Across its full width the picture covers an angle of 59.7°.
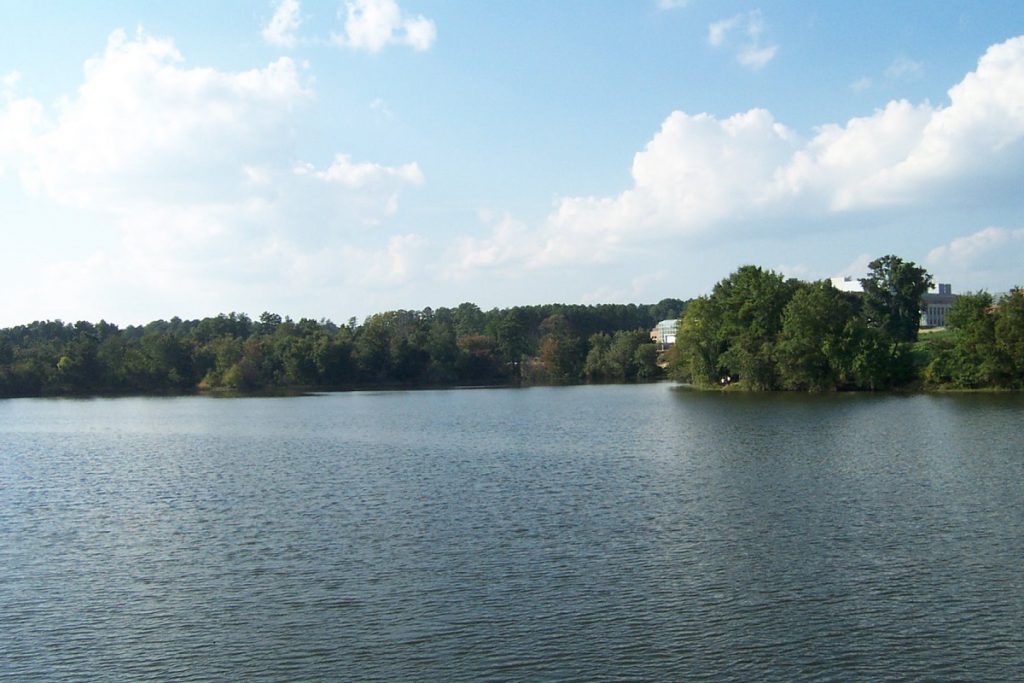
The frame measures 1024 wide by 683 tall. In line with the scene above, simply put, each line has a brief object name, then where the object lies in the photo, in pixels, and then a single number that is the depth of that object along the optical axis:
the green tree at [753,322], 85.06
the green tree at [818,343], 79.88
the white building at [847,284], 171.64
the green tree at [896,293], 103.03
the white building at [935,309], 185.23
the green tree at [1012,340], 71.69
